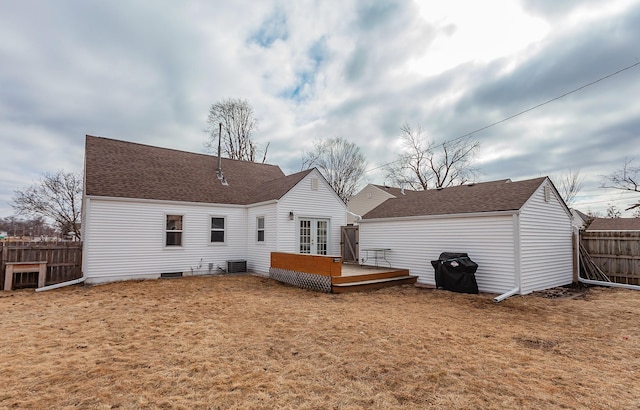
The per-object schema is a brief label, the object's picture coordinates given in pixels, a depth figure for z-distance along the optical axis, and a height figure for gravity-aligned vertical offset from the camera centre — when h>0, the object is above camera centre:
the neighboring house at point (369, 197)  28.12 +2.50
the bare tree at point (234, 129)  28.75 +8.91
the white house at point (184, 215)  11.20 +0.34
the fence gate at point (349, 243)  14.51 -0.93
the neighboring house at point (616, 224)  30.22 -0.10
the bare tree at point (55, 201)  20.19 +1.52
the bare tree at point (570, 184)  33.22 +4.22
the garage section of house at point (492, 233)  9.18 -0.32
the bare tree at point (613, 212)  39.46 +1.46
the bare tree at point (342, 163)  33.00 +6.48
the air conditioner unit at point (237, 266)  13.41 -1.86
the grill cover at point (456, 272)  9.31 -1.52
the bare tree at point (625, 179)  25.47 +3.76
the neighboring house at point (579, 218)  37.56 +0.65
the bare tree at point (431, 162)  30.36 +6.35
